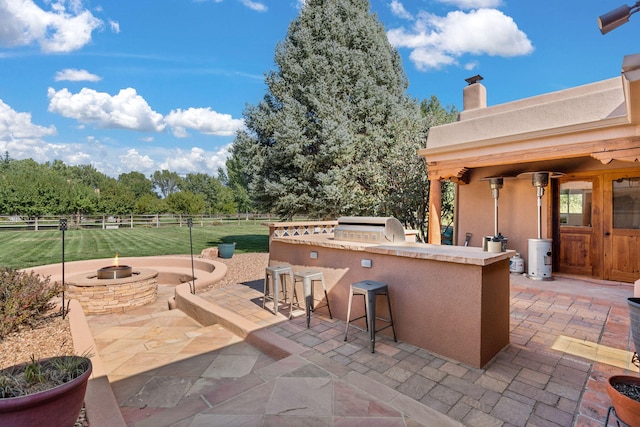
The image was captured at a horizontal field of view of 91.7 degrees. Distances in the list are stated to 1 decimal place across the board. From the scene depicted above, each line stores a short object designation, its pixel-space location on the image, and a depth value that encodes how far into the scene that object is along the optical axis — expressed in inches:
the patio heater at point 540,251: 261.4
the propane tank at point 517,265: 287.0
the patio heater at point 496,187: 291.0
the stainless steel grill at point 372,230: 164.4
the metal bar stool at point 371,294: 130.0
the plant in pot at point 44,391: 69.4
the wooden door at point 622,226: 248.2
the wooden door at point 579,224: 266.8
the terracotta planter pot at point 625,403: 66.4
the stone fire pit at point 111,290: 233.0
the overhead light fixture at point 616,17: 114.7
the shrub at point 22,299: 159.2
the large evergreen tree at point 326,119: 440.1
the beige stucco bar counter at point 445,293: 117.7
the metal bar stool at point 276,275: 180.7
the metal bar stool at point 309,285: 163.4
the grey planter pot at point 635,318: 91.6
